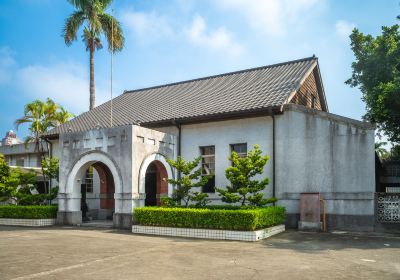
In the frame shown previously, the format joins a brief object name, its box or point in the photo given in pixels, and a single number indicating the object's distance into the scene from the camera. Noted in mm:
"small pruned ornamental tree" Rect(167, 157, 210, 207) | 15328
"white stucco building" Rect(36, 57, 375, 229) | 15188
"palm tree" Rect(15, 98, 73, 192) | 24359
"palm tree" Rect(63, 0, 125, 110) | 28531
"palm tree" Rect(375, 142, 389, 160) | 52062
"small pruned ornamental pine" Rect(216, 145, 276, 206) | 14359
